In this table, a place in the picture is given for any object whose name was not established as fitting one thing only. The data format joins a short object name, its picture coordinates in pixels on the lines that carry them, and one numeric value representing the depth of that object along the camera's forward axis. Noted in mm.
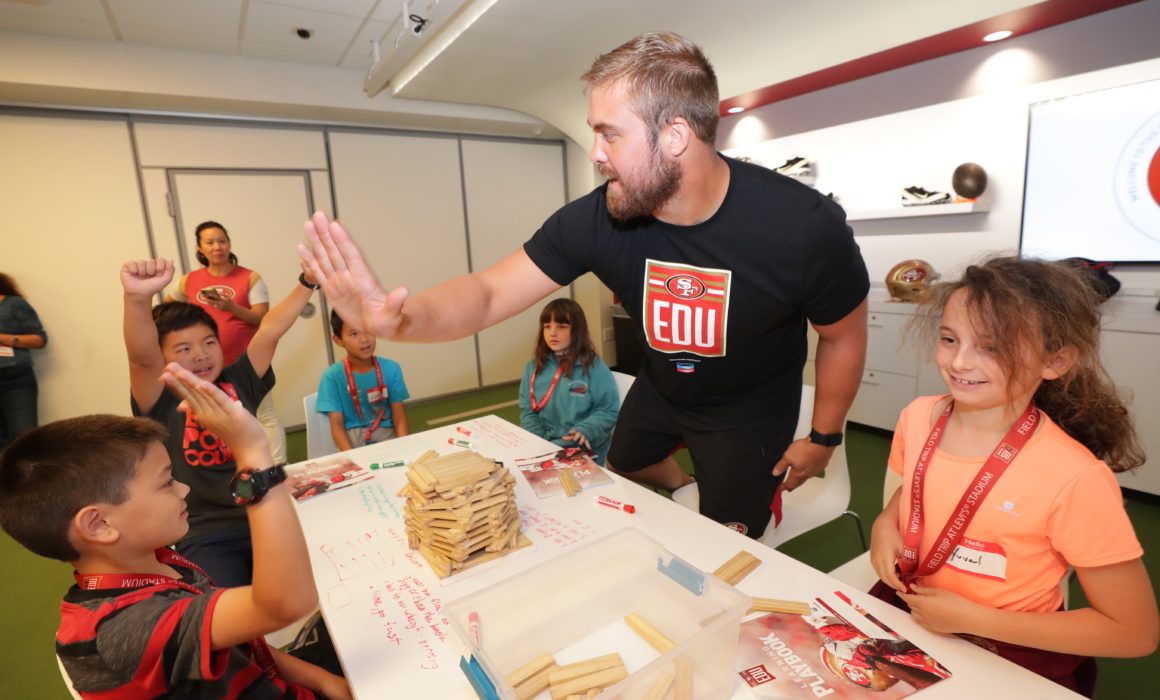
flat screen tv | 2920
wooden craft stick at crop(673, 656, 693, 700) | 811
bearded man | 1376
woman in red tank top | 3260
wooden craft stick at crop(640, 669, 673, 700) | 793
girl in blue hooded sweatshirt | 2617
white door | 4441
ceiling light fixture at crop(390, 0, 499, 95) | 3230
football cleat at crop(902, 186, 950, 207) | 3672
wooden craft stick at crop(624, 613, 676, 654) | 969
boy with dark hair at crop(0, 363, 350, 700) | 852
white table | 900
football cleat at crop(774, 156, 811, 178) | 4352
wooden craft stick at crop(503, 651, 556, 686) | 874
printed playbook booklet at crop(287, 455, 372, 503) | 1683
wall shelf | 3518
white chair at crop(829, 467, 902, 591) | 1398
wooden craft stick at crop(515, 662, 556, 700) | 860
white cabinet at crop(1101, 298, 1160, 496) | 2732
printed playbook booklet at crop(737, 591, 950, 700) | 854
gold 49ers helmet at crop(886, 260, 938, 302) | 3756
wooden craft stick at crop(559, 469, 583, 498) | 1573
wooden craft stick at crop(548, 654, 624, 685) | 869
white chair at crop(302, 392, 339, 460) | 2561
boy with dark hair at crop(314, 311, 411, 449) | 2592
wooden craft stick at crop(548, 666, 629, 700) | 849
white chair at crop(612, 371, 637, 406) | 2592
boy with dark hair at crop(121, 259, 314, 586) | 1571
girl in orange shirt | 924
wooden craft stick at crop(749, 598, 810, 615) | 1009
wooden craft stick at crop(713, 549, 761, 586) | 1112
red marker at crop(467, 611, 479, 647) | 912
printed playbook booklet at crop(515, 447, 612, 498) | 1624
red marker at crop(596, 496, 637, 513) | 1460
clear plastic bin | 856
